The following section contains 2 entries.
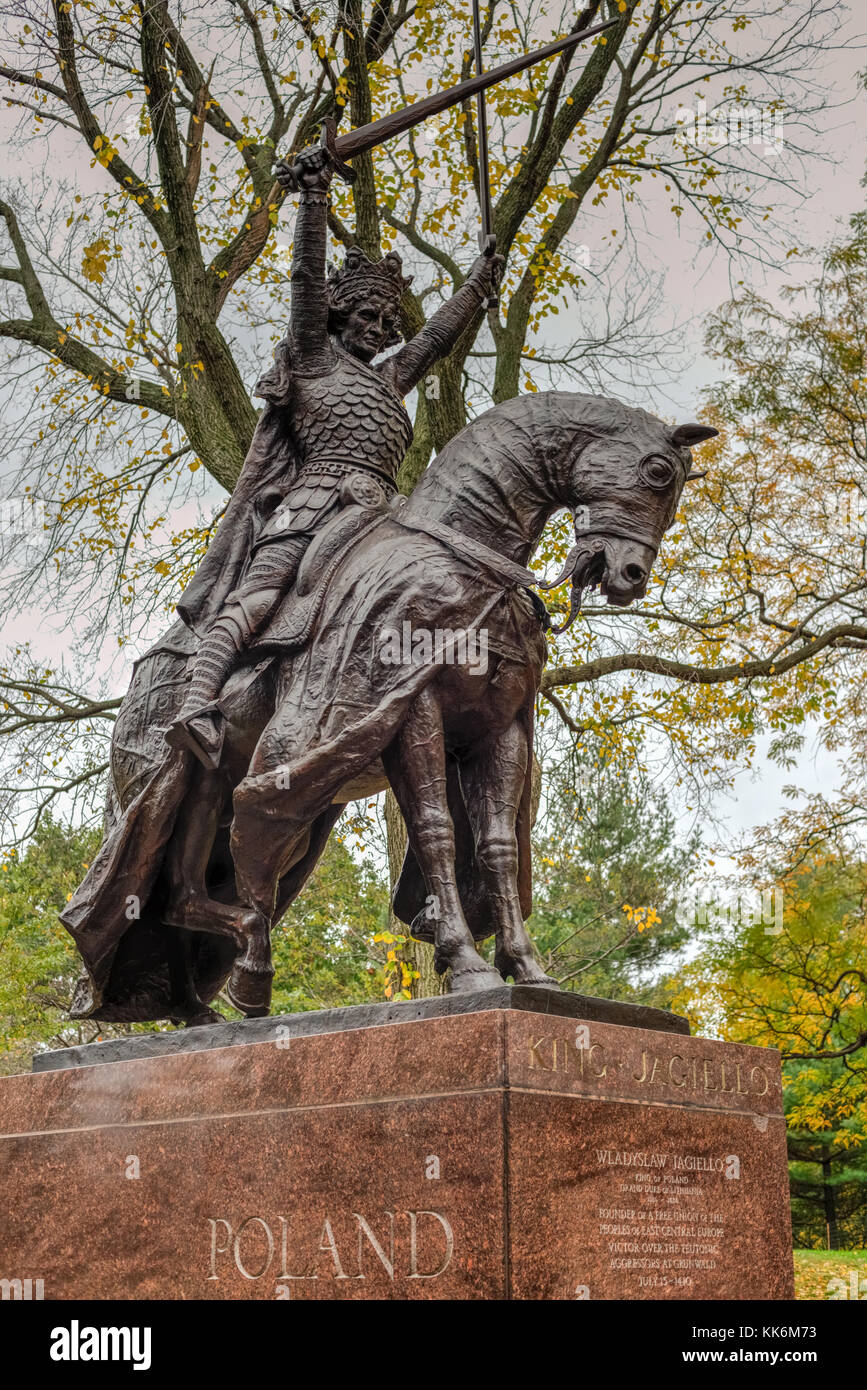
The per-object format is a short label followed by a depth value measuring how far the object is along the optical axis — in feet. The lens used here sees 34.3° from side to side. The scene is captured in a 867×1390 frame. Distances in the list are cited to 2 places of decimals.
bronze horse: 16.78
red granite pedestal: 12.84
